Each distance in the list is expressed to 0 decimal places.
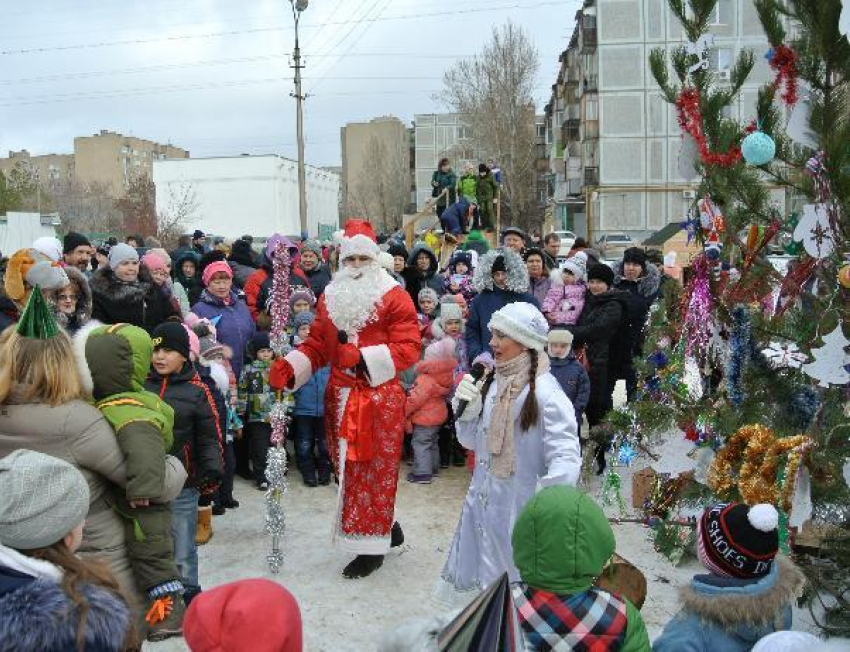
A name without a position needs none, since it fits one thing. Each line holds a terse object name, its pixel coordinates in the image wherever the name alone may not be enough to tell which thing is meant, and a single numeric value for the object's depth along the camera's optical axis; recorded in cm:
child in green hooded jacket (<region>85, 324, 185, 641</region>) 334
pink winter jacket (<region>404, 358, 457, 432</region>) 736
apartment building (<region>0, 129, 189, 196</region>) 9831
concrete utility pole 2111
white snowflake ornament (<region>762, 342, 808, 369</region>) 337
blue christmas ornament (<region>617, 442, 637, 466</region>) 471
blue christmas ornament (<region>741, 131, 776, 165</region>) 341
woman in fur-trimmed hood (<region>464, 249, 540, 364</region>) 684
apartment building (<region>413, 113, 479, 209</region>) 9112
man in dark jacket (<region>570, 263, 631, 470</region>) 733
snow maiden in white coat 399
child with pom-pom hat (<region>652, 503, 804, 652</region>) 248
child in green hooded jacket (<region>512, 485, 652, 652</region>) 237
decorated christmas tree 313
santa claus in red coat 516
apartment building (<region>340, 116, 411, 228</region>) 7362
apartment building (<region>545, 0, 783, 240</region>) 4591
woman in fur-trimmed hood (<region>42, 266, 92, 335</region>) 554
